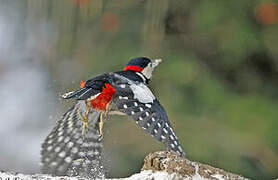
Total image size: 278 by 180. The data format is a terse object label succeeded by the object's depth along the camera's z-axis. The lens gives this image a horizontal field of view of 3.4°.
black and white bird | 5.55
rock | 5.51
